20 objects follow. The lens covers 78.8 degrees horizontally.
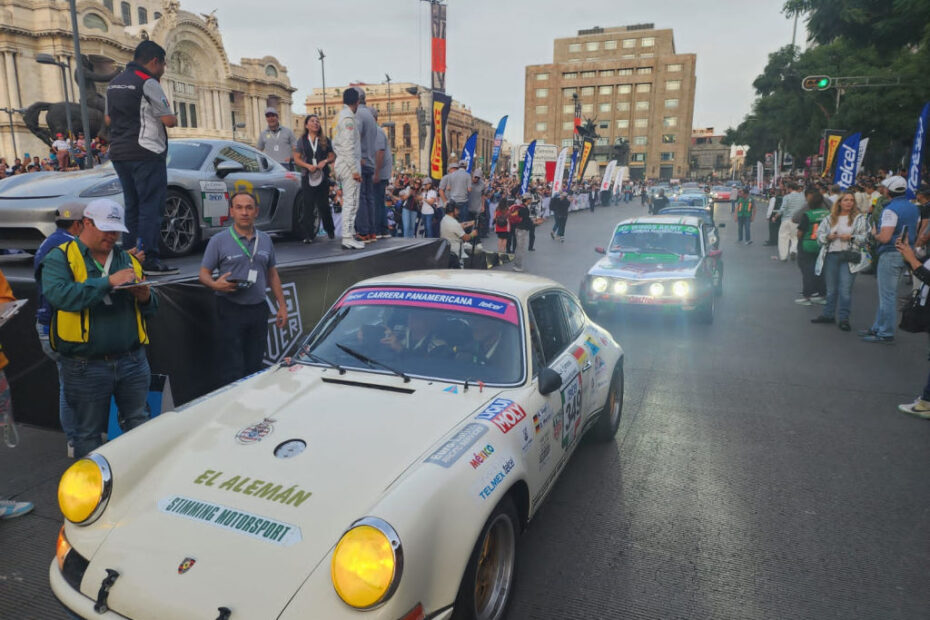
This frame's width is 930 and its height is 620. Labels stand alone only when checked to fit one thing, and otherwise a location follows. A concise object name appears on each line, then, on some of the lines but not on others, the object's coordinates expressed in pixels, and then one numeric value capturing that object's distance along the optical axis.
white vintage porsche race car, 1.99
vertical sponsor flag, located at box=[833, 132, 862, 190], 15.30
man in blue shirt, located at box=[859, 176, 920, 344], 7.08
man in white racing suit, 6.97
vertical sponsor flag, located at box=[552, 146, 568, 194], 30.02
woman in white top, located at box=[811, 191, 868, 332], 7.95
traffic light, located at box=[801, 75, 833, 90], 17.45
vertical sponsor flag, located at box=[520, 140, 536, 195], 27.77
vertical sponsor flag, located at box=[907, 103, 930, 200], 10.84
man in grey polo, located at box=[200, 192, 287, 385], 4.39
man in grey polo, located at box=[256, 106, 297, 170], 8.75
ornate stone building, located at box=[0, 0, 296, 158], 50.19
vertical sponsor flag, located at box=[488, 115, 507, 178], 26.60
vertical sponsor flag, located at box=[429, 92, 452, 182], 15.52
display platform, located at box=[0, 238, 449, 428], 4.61
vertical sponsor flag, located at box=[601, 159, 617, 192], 44.25
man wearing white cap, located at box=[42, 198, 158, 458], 3.12
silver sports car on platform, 5.20
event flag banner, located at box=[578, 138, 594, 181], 36.69
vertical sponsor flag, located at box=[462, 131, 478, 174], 21.83
